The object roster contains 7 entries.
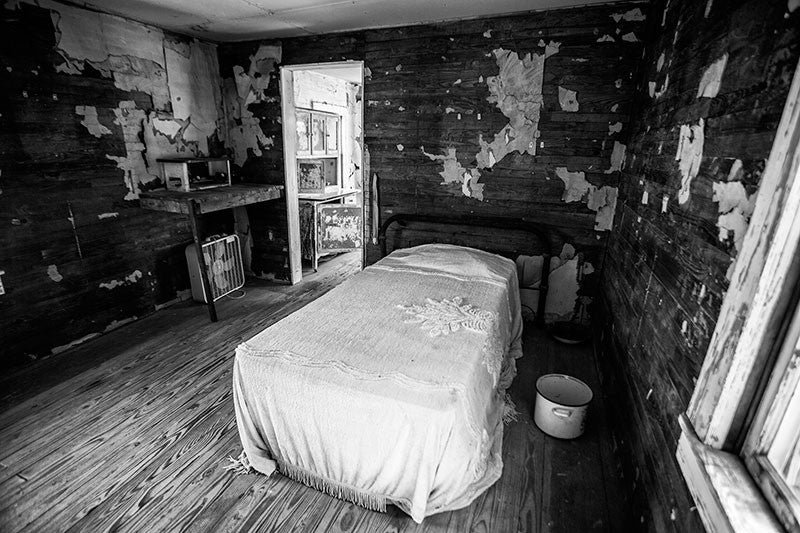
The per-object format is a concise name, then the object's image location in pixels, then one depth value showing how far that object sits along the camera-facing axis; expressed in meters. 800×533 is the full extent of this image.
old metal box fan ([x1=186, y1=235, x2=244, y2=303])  3.65
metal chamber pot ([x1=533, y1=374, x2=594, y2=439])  2.01
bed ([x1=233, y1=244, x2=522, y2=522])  1.54
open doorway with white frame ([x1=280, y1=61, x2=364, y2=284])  3.77
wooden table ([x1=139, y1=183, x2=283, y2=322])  3.14
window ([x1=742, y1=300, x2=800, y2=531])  0.82
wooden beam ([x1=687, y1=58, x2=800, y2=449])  0.86
